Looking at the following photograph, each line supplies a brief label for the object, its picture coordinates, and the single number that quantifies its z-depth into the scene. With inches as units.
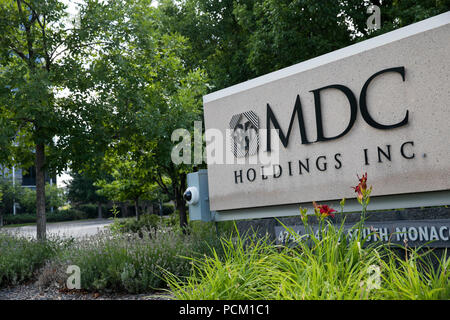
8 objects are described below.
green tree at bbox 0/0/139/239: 342.6
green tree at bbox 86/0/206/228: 360.5
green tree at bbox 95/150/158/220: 441.1
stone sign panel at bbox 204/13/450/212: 180.7
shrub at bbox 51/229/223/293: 213.2
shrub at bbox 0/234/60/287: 262.5
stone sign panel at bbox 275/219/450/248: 176.4
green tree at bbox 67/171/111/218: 1892.2
